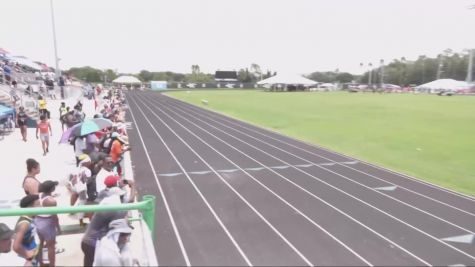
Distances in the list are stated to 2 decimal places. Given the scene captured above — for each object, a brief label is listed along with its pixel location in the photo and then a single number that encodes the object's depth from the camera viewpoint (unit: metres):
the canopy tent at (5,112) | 16.71
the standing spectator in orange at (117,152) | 8.95
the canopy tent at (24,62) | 34.18
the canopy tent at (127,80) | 71.90
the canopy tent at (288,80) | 74.81
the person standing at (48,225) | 4.89
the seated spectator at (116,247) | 3.81
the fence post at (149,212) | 3.65
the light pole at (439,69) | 110.19
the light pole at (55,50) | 32.38
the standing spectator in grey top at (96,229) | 4.43
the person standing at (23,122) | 16.11
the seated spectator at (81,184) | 7.23
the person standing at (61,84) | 34.00
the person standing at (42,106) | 19.25
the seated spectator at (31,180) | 5.97
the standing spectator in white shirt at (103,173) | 6.54
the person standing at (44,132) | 13.41
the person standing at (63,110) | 18.72
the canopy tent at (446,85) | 74.68
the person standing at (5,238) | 3.70
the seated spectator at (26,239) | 4.31
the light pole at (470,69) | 81.72
